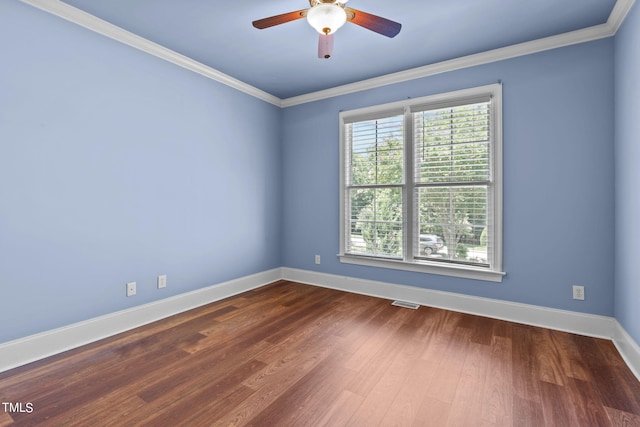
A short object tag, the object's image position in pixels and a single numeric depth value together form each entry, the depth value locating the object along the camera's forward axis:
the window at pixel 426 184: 3.12
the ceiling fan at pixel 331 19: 1.98
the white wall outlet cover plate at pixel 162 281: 3.02
